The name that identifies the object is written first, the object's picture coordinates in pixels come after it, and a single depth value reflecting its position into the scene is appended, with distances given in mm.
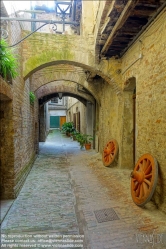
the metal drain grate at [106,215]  2918
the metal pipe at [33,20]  3057
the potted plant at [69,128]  16266
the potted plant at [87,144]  9930
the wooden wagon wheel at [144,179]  3003
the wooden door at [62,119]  27656
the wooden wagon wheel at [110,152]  5848
